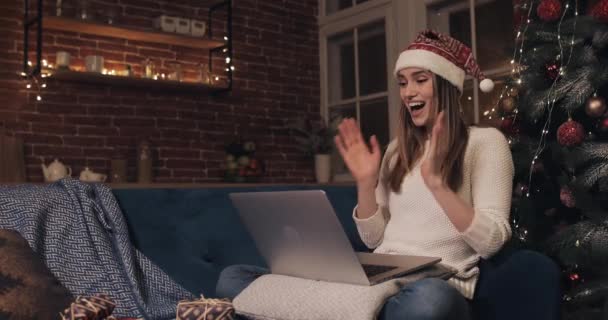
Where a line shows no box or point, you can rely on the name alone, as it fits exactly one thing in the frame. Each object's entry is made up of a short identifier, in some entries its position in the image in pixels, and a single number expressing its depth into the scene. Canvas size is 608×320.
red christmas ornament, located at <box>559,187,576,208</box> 2.46
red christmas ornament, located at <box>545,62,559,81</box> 2.60
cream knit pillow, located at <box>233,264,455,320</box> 1.50
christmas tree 2.36
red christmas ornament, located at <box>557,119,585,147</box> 2.40
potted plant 5.05
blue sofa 2.30
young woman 1.78
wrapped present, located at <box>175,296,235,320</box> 1.23
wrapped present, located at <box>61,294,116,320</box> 1.21
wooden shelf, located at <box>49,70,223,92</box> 4.20
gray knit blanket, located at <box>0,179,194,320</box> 2.07
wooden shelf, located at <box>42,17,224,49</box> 4.18
